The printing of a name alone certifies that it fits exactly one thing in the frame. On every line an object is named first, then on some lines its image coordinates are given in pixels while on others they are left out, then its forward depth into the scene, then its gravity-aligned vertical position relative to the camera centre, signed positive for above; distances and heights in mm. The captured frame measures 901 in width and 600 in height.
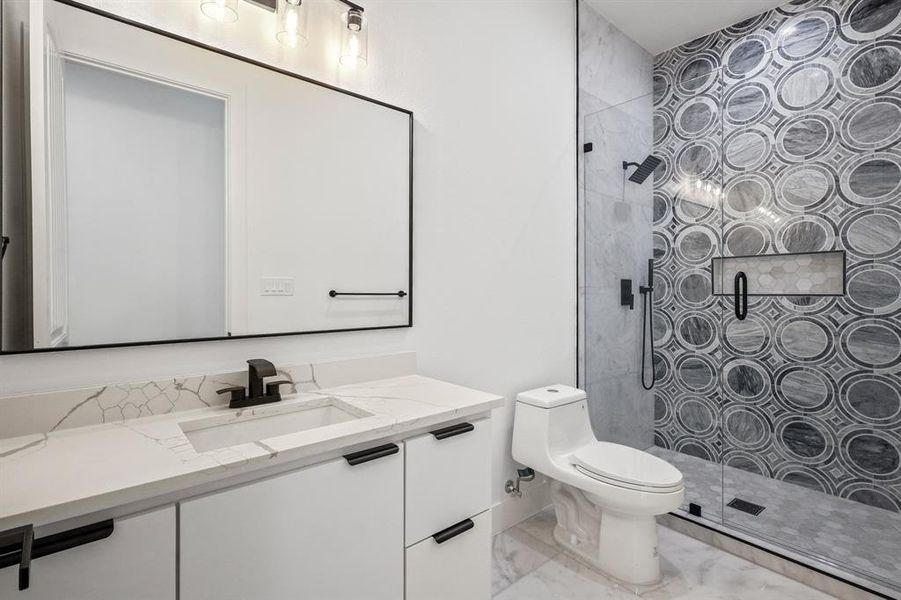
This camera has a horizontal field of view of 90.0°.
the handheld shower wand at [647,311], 2850 -111
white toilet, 1756 -766
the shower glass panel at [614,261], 2650 +196
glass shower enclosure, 2281 +16
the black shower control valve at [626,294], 2732 -2
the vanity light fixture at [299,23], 1294 +846
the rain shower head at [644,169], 2781 +780
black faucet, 1266 -277
